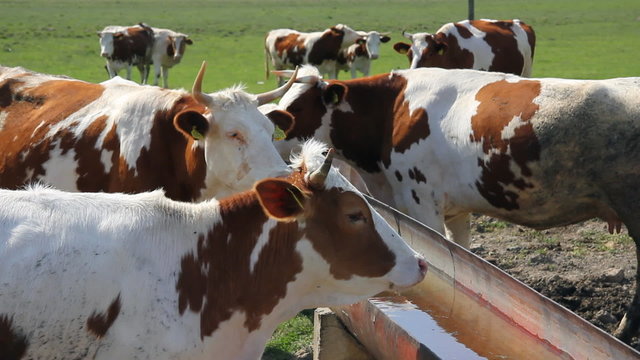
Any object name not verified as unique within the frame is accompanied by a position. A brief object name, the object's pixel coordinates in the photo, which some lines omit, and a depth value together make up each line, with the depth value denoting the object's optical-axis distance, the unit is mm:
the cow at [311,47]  22203
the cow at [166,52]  25109
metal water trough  4121
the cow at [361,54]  22484
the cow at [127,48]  24359
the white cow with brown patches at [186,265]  3688
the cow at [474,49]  12852
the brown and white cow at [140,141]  5375
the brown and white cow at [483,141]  5957
